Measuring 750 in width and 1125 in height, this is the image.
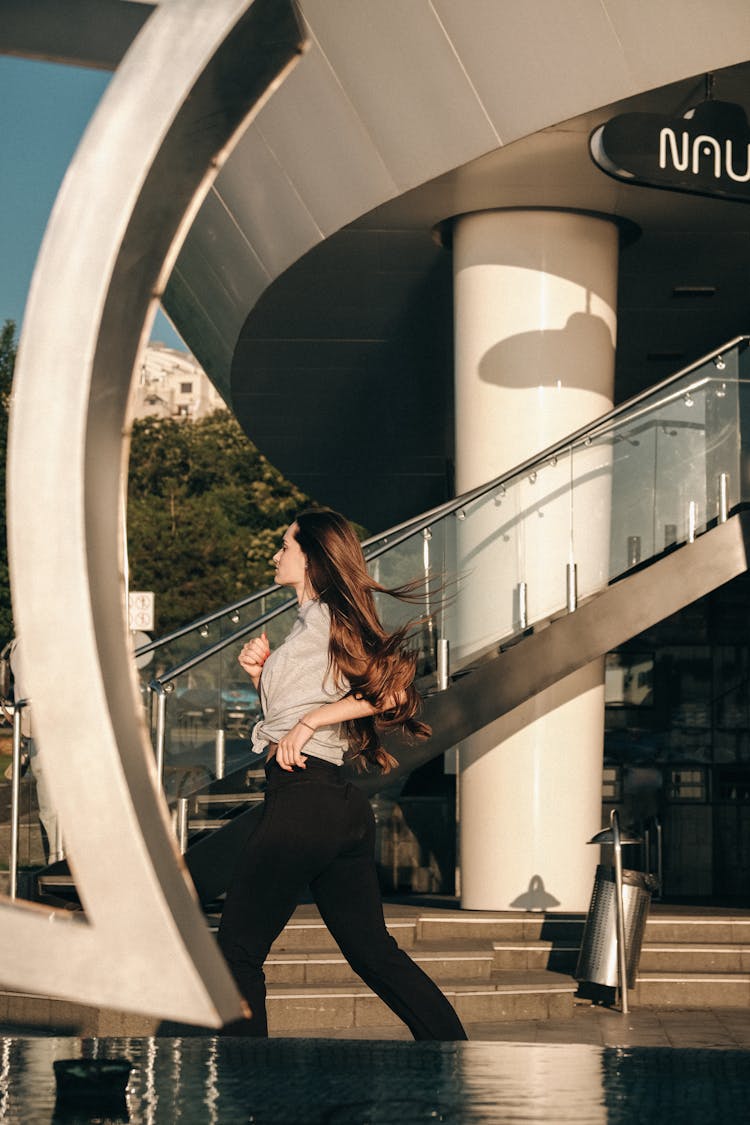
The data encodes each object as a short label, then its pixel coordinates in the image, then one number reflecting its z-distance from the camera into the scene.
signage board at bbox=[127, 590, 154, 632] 25.50
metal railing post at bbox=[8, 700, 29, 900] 10.81
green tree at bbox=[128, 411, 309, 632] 53.41
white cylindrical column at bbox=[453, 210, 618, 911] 12.98
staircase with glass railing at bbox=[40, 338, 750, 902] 11.85
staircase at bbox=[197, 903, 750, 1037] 9.57
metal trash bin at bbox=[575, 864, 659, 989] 10.05
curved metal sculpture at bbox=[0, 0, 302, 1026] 3.08
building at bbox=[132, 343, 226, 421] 151.00
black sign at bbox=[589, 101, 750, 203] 9.01
